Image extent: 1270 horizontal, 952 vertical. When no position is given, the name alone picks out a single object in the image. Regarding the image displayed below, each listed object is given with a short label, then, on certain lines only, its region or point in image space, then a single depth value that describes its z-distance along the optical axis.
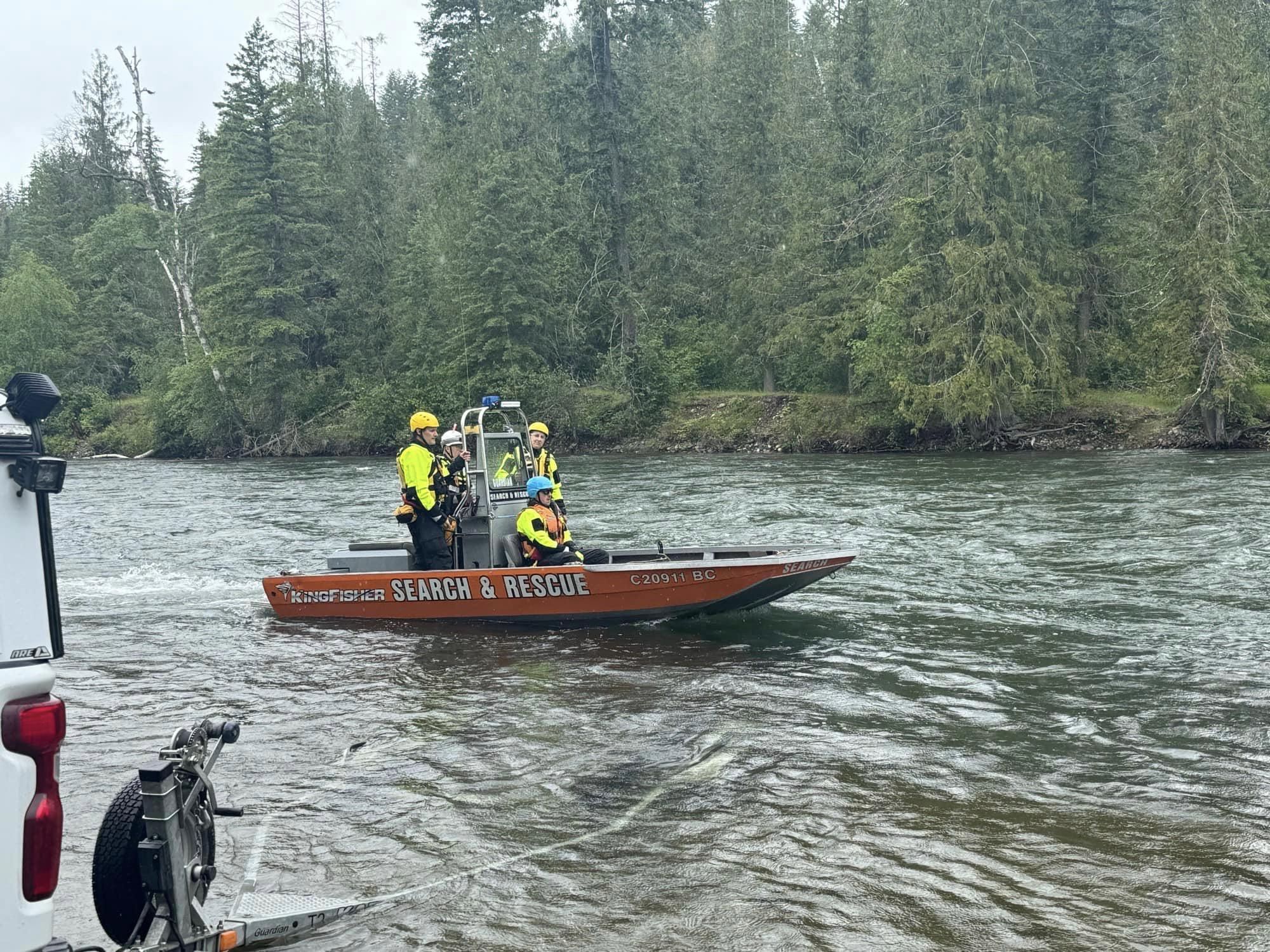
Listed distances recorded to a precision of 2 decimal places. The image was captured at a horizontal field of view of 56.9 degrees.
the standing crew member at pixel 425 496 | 13.42
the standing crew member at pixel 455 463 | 13.92
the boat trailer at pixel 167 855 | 4.41
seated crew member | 13.48
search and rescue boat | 12.79
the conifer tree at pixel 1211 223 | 32.62
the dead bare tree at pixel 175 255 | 55.19
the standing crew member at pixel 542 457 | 14.35
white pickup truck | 3.45
